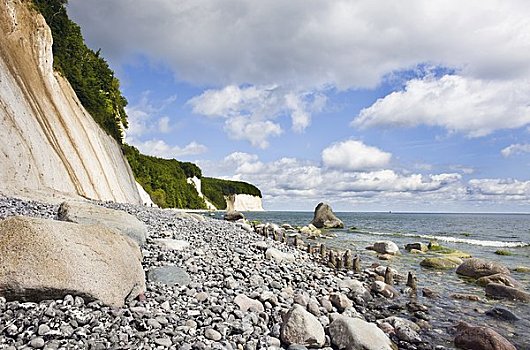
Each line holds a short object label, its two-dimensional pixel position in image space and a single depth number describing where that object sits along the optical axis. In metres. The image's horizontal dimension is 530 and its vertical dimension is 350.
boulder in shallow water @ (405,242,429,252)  25.27
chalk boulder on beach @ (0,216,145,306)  5.12
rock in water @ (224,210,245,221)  38.09
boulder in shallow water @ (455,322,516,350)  7.46
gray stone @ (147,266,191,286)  7.26
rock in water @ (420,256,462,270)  18.17
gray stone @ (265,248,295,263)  12.34
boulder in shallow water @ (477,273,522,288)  13.93
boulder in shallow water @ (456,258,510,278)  15.88
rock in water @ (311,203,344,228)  48.69
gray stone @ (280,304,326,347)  6.19
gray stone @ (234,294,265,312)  6.99
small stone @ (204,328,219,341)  5.47
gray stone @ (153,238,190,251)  9.75
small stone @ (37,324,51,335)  4.60
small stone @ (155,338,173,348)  4.93
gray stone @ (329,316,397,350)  6.39
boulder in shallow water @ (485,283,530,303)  12.19
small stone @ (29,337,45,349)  4.39
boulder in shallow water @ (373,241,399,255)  22.72
